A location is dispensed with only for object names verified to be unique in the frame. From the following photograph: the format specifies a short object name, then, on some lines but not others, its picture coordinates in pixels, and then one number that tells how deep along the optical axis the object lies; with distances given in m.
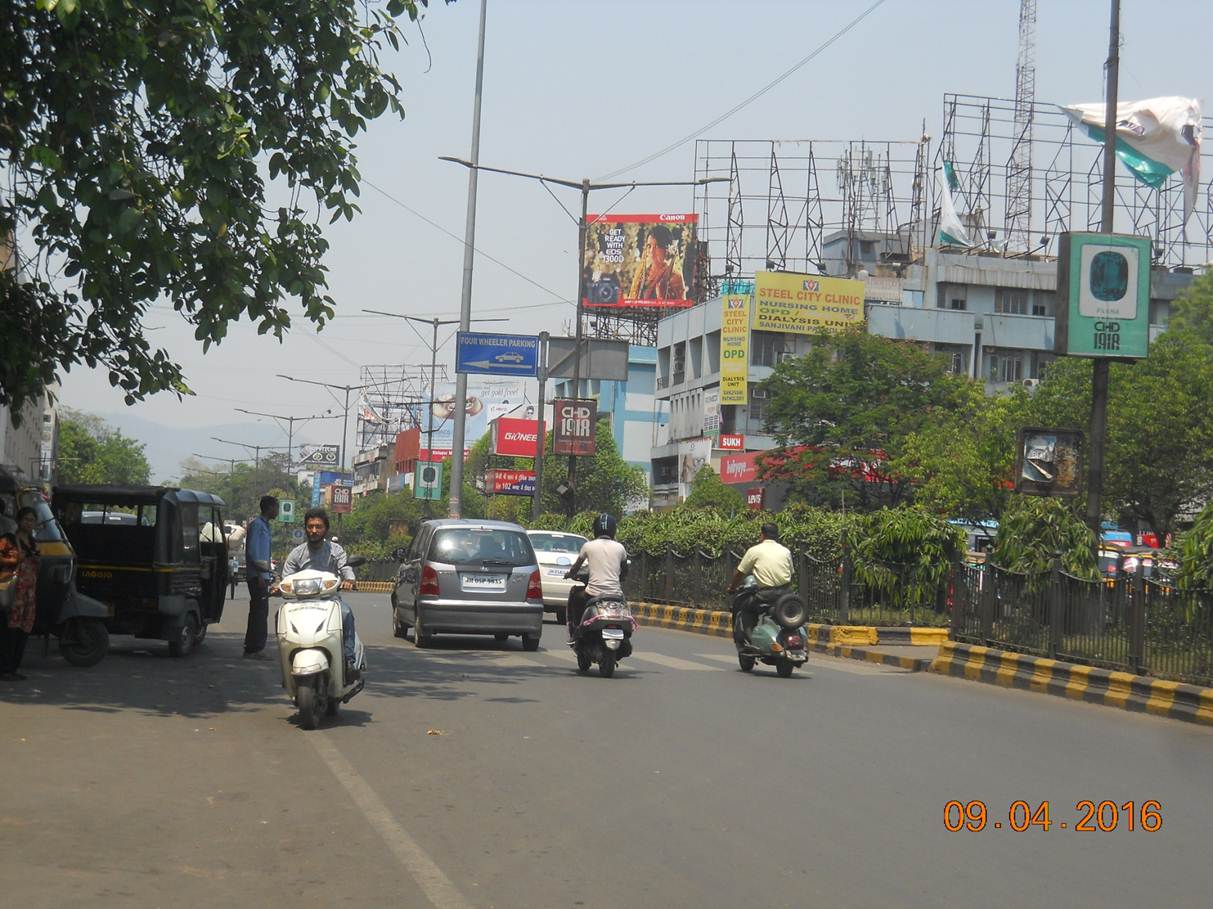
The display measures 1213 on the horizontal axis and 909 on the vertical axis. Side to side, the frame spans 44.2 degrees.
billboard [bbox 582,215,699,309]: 89.62
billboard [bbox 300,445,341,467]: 157.25
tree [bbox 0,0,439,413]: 11.12
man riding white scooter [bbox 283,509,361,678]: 12.48
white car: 28.64
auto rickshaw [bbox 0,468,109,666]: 14.54
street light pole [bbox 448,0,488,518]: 37.47
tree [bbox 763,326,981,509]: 58.75
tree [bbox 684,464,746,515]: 69.38
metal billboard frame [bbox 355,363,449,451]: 145.12
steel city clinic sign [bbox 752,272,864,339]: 73.38
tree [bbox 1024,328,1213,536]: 47.12
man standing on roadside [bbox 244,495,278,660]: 16.91
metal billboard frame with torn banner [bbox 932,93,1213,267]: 71.69
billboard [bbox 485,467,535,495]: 89.50
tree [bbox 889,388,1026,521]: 50.38
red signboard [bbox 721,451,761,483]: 70.81
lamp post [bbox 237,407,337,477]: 101.69
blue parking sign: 36.19
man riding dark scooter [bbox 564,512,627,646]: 16.06
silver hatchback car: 19.14
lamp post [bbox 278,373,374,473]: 74.40
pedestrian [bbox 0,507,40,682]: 12.95
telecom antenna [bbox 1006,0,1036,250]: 73.19
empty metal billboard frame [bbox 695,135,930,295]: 77.06
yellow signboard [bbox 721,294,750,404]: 73.12
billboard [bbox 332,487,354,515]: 92.50
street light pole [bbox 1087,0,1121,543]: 19.69
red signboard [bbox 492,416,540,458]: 107.19
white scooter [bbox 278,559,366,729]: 10.91
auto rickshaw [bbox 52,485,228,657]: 16.36
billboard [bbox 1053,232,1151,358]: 20.11
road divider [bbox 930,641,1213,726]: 13.84
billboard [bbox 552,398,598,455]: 39.78
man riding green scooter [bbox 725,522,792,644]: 16.92
